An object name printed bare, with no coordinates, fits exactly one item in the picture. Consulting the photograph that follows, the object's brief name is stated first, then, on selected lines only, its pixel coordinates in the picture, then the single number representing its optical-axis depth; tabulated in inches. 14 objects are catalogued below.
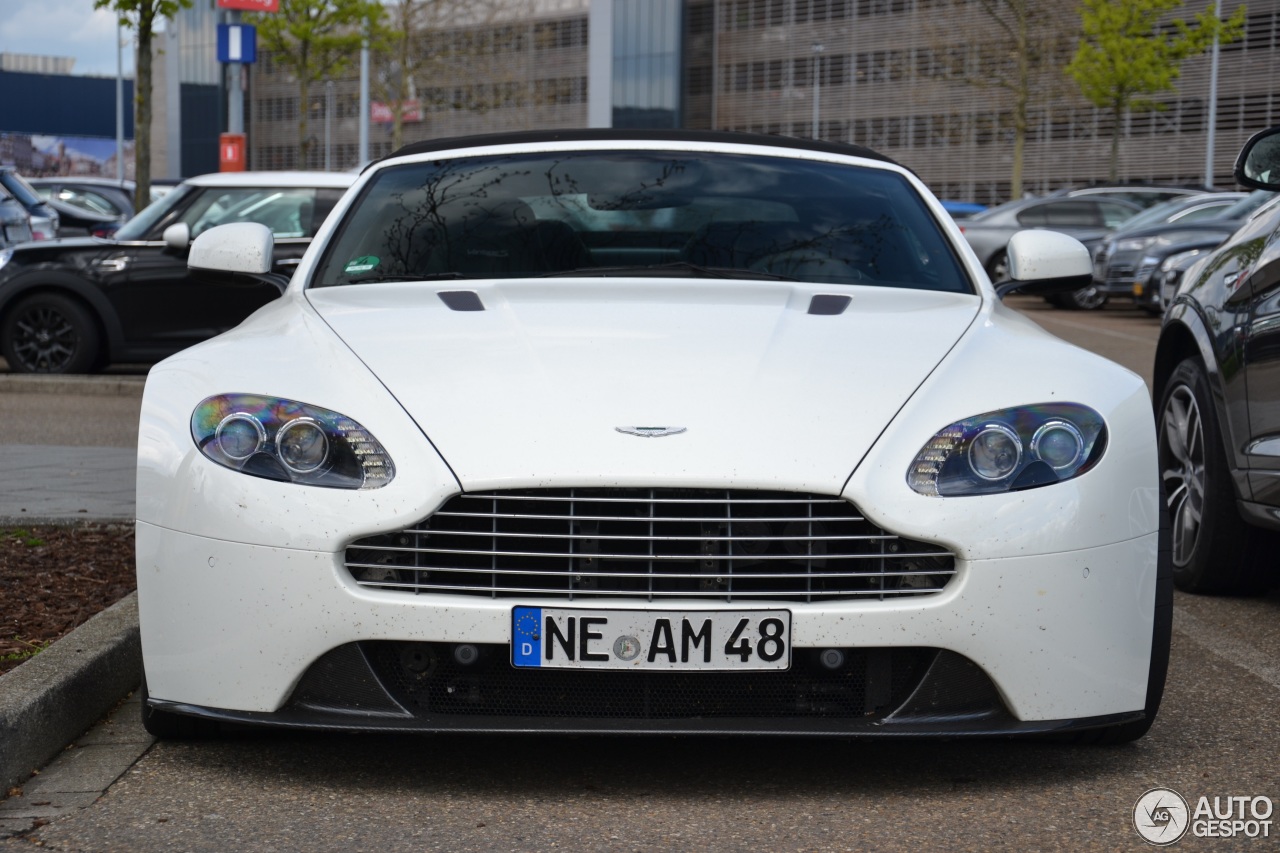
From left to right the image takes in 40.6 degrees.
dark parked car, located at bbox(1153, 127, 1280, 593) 191.8
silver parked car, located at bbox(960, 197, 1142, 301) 977.5
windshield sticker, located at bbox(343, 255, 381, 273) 177.2
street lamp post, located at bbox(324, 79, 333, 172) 3115.2
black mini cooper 466.3
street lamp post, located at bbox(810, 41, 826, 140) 2667.3
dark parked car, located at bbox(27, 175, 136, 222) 1015.0
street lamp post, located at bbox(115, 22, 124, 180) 2706.7
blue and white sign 775.1
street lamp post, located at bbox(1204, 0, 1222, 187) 1679.4
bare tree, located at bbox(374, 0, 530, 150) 2522.1
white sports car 123.6
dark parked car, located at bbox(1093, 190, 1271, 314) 753.6
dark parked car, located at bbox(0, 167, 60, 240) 637.9
